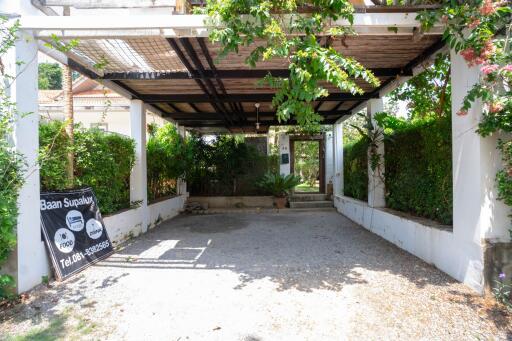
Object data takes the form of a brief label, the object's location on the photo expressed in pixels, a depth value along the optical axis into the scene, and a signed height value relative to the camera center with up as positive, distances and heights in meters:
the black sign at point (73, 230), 3.95 -0.87
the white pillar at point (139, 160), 6.84 +0.21
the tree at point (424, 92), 6.57 +1.79
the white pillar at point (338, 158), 9.99 +0.25
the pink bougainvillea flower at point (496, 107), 2.98 +0.56
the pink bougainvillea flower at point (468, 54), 3.18 +1.16
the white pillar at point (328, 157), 11.14 +0.32
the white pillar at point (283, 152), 11.24 +0.54
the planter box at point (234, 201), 10.91 -1.23
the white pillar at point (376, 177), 6.61 -0.27
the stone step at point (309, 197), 10.87 -1.13
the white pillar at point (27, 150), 3.40 +0.25
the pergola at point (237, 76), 3.37 +1.65
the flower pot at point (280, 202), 10.43 -1.23
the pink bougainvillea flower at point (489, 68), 2.97 +0.94
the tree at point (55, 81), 36.61 +11.24
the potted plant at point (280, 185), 10.39 -0.64
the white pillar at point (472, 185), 3.25 -0.25
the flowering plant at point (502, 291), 3.07 -1.34
